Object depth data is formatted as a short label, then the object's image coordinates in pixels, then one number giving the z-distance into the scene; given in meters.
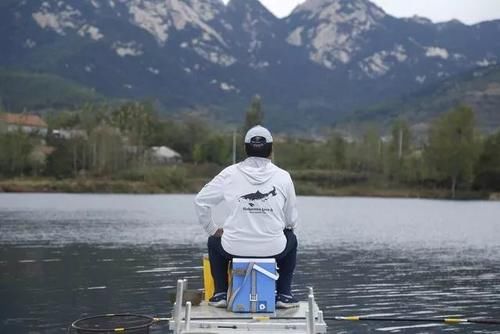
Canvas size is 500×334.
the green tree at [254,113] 148.88
